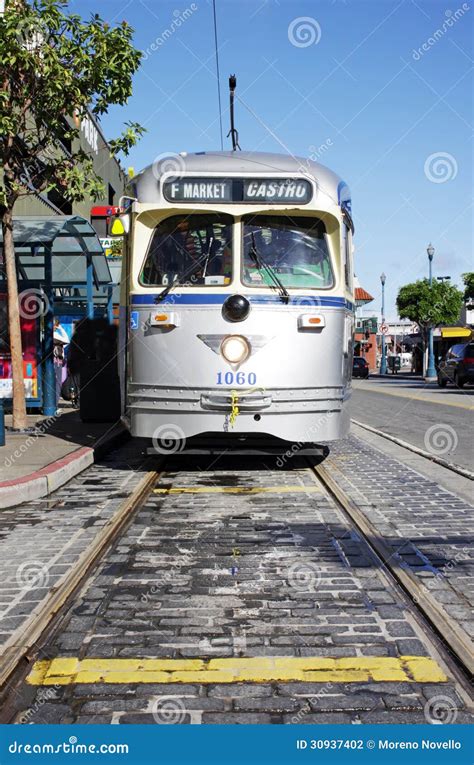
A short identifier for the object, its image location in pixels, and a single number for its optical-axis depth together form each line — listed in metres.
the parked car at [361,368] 57.91
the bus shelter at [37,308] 14.73
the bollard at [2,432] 10.51
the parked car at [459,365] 32.69
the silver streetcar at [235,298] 8.26
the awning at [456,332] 59.78
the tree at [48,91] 11.17
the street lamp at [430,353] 48.76
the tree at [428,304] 58.53
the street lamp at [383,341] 65.57
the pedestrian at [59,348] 18.88
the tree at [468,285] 45.97
